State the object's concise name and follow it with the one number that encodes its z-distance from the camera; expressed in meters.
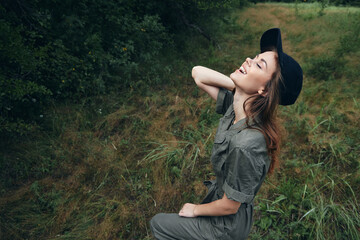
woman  1.31
